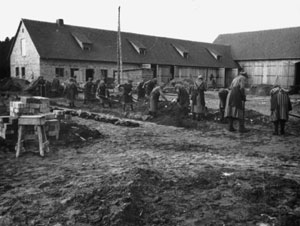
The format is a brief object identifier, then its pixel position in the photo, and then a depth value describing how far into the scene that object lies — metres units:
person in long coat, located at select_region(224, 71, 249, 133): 10.11
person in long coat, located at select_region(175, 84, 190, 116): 12.95
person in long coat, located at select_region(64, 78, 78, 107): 18.05
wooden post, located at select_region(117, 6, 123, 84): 26.98
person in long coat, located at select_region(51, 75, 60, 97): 22.88
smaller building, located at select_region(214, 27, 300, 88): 37.06
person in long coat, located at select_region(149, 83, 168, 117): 13.15
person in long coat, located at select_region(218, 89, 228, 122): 12.51
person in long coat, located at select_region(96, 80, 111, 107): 18.08
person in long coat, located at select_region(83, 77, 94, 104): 19.48
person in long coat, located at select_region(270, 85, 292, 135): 9.88
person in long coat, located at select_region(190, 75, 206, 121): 12.69
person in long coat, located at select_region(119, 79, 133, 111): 15.77
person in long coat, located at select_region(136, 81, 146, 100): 18.99
